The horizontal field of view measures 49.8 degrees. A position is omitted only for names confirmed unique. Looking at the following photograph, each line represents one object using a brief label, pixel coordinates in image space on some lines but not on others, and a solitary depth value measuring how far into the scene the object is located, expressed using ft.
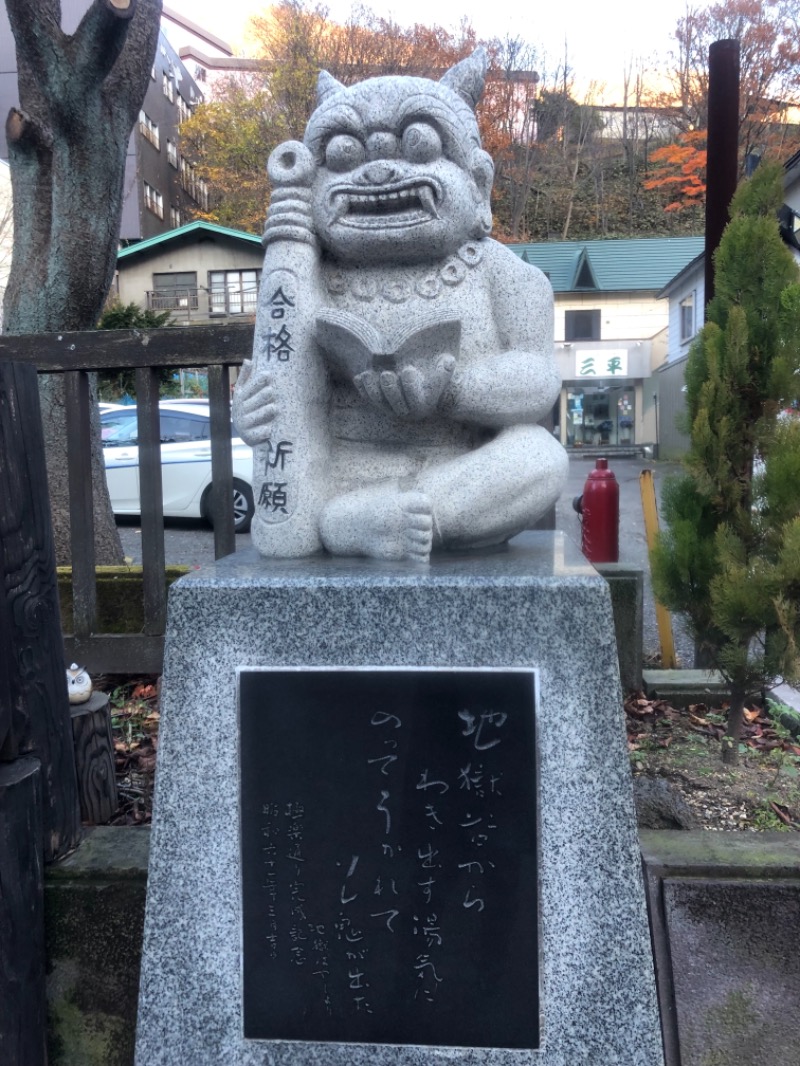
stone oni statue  7.43
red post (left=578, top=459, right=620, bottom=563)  15.92
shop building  67.15
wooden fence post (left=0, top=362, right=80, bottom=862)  7.33
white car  29.78
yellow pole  14.01
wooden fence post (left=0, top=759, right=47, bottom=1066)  6.79
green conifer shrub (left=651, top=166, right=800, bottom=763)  9.77
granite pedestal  6.22
